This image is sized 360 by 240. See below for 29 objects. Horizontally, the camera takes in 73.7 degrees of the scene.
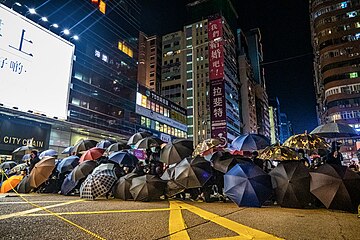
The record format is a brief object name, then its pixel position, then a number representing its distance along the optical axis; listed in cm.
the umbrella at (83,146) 1236
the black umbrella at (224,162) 770
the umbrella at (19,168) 1158
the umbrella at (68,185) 890
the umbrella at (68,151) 1397
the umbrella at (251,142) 897
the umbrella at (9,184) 1050
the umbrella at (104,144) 1334
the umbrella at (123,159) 977
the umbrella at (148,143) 1001
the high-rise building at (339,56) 5416
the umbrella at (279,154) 810
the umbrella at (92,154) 1054
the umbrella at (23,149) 1574
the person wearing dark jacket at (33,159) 1012
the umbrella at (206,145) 1077
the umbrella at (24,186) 973
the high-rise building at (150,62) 8325
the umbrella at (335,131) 986
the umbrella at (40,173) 923
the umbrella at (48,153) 1342
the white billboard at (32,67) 1681
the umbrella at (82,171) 850
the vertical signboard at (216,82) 5116
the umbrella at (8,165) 1376
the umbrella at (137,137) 1170
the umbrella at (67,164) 965
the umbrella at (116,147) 1185
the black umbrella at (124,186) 768
